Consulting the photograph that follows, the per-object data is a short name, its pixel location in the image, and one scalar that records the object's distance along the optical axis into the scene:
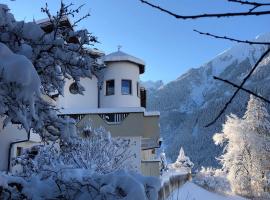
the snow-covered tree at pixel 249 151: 17.76
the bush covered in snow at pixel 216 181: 19.55
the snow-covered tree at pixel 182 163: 36.40
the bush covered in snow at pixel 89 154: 5.57
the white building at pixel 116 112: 6.38
